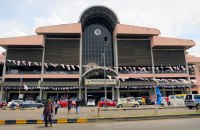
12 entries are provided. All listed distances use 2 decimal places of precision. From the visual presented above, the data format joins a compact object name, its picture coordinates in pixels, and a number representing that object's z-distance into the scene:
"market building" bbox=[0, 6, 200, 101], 47.41
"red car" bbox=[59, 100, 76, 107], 35.28
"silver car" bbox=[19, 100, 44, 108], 30.73
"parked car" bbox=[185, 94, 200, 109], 22.86
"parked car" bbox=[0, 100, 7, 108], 33.00
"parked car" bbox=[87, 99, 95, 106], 38.63
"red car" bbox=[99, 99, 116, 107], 34.41
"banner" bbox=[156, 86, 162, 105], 19.06
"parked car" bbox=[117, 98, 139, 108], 30.89
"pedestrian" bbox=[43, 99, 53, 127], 11.68
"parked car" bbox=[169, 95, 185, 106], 30.23
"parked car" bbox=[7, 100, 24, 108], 30.71
